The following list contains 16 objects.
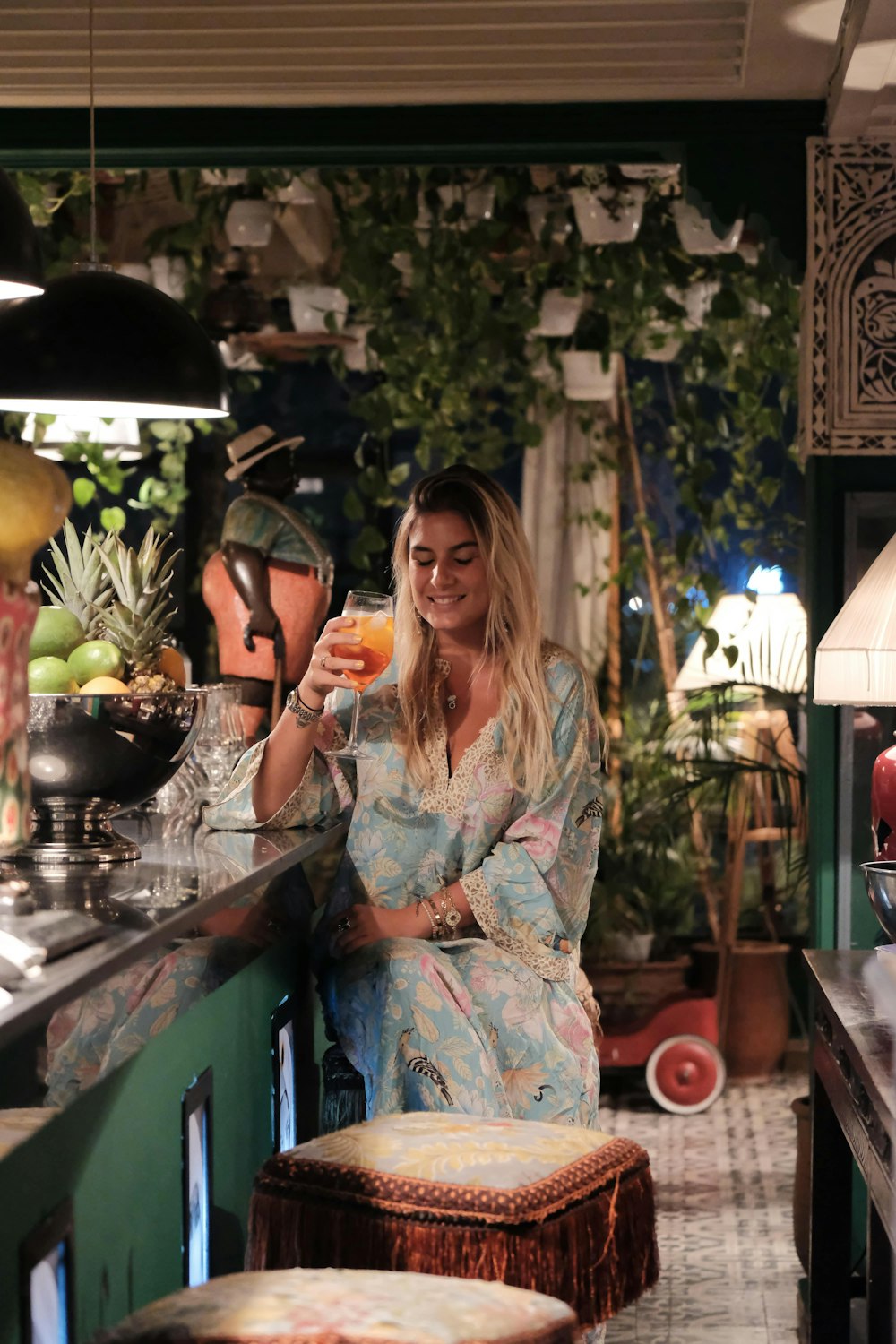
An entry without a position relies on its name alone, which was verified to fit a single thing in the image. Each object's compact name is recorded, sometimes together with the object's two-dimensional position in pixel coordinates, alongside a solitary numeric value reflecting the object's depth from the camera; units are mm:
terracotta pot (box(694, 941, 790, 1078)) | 6008
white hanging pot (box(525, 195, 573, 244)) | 5359
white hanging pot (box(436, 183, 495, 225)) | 5312
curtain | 7422
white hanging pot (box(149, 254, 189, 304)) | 5934
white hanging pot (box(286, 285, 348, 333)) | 6172
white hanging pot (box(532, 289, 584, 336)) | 5973
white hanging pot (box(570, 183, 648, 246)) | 5020
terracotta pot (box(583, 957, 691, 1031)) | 5949
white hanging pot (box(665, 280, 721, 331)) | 6195
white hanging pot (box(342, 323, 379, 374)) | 6871
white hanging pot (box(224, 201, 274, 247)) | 5270
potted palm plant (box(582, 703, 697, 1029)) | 5973
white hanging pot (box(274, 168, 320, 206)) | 5188
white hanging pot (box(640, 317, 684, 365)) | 6770
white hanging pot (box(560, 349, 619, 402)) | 6656
